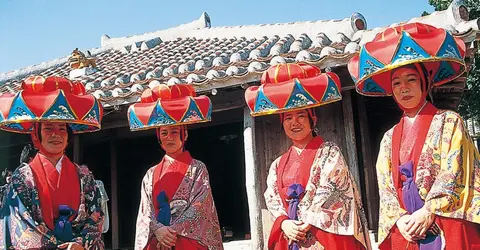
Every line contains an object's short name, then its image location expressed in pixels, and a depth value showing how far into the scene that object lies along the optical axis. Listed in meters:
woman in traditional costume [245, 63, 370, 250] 3.60
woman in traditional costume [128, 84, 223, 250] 4.23
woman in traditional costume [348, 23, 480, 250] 3.06
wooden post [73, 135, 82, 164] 7.85
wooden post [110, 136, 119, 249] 8.10
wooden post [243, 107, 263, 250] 5.70
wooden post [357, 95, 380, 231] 6.25
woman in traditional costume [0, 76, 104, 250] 3.62
